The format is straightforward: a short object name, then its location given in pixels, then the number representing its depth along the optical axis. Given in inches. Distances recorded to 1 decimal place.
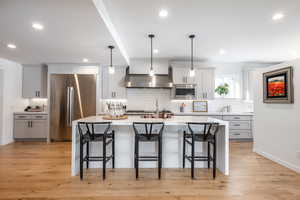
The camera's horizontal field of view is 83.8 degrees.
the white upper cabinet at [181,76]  207.6
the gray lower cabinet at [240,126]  202.8
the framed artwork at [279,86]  120.7
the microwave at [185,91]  205.6
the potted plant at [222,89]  218.3
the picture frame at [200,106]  220.6
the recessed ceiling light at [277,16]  102.1
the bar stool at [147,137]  104.0
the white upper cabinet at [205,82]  210.1
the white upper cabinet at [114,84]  211.2
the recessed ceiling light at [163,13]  97.5
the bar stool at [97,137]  103.7
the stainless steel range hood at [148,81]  198.9
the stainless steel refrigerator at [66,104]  199.3
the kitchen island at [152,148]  121.9
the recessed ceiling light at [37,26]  100.4
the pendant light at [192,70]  134.6
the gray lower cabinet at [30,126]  199.6
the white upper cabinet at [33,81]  209.5
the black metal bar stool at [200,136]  104.3
